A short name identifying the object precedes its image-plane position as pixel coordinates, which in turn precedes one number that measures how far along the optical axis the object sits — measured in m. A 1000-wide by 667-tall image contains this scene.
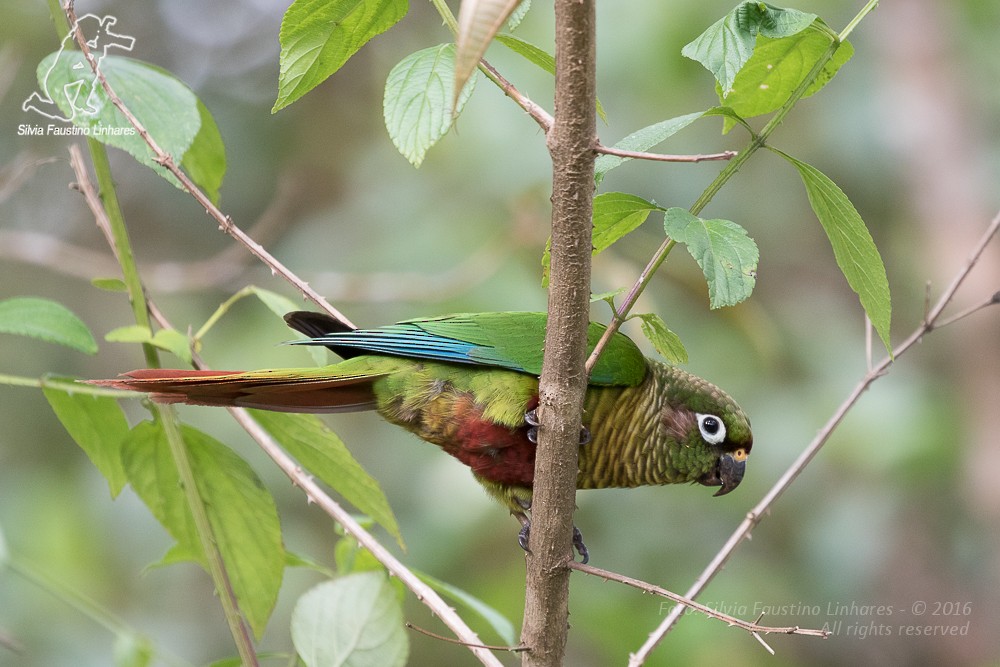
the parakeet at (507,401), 5.39
